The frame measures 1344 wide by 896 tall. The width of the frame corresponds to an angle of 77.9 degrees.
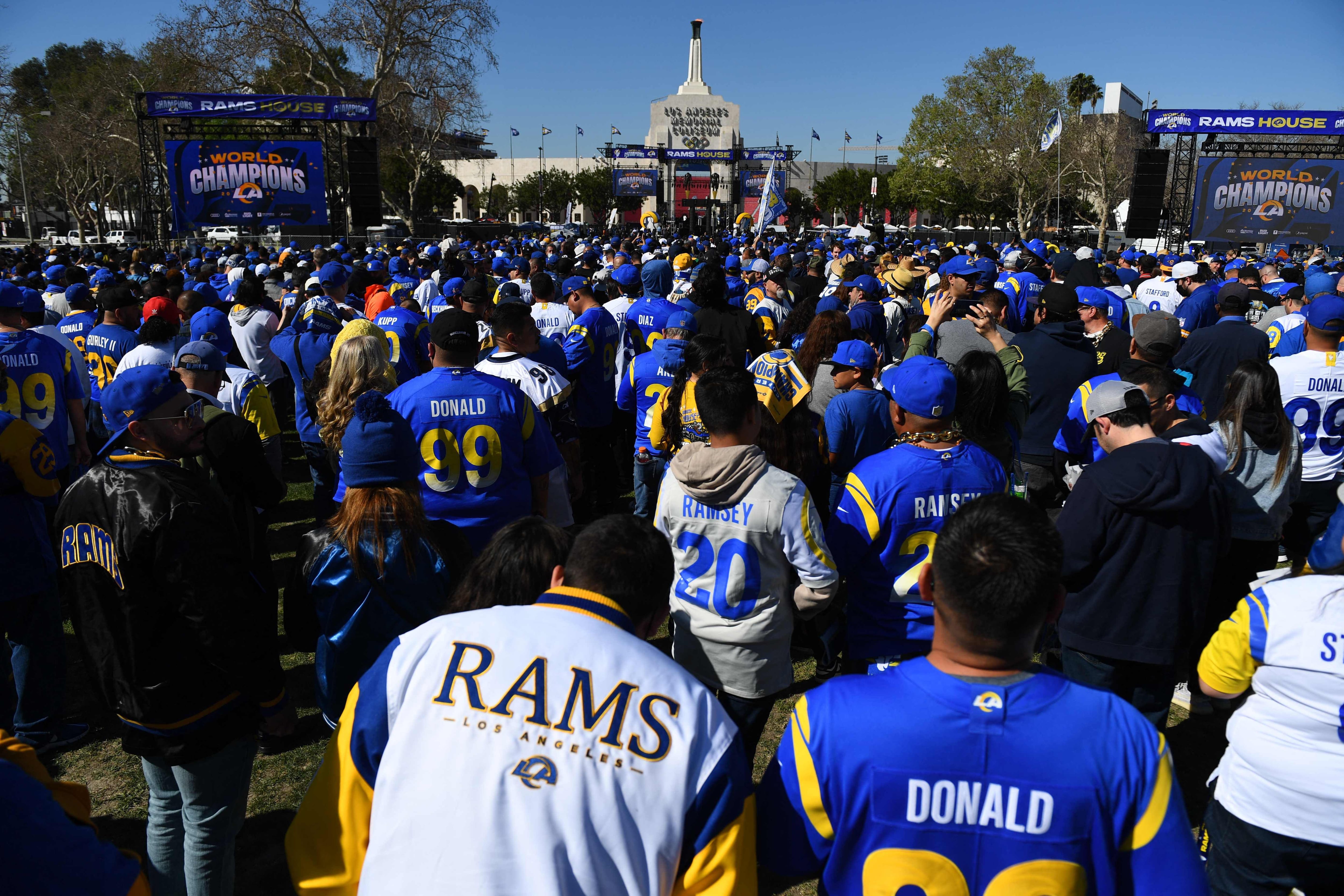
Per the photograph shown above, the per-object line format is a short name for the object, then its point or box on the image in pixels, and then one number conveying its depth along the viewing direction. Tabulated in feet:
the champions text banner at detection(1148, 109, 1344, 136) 85.30
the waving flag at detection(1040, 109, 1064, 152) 81.10
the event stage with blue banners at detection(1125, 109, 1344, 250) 85.66
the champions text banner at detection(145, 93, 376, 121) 77.92
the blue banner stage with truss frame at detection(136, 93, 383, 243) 79.41
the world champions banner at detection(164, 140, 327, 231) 80.02
